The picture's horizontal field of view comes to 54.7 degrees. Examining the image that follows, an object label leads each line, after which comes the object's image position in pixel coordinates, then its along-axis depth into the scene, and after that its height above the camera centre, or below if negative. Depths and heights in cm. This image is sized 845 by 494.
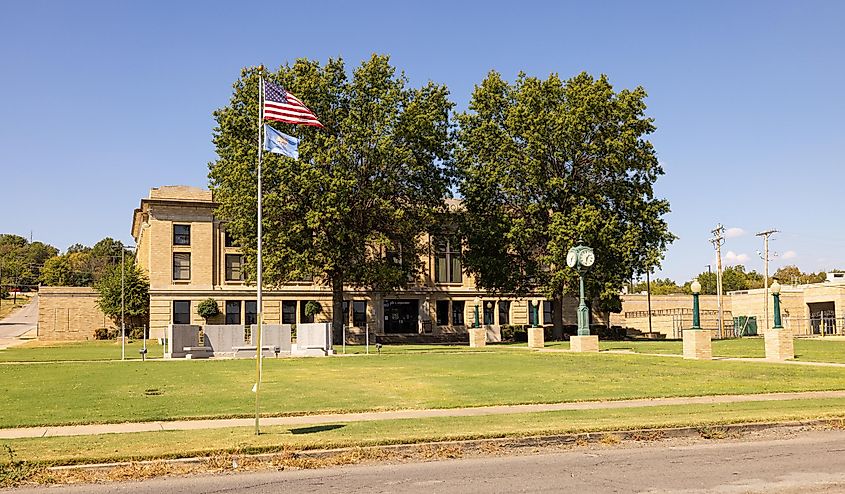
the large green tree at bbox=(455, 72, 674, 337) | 5147 +797
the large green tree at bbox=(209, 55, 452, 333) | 4725 +794
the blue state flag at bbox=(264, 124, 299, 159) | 1848 +376
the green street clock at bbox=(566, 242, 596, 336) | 4128 +234
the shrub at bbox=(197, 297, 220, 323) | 6281 +6
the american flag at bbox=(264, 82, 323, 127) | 1892 +472
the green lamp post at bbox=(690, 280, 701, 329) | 3332 +11
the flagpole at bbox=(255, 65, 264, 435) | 1370 +55
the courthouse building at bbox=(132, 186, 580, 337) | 6322 +156
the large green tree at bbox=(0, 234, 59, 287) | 15938 +1077
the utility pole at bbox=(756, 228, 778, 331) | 7831 +632
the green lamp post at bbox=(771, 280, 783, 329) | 3203 +32
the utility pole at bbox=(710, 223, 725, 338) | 7038 +496
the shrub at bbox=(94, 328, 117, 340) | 6850 -202
